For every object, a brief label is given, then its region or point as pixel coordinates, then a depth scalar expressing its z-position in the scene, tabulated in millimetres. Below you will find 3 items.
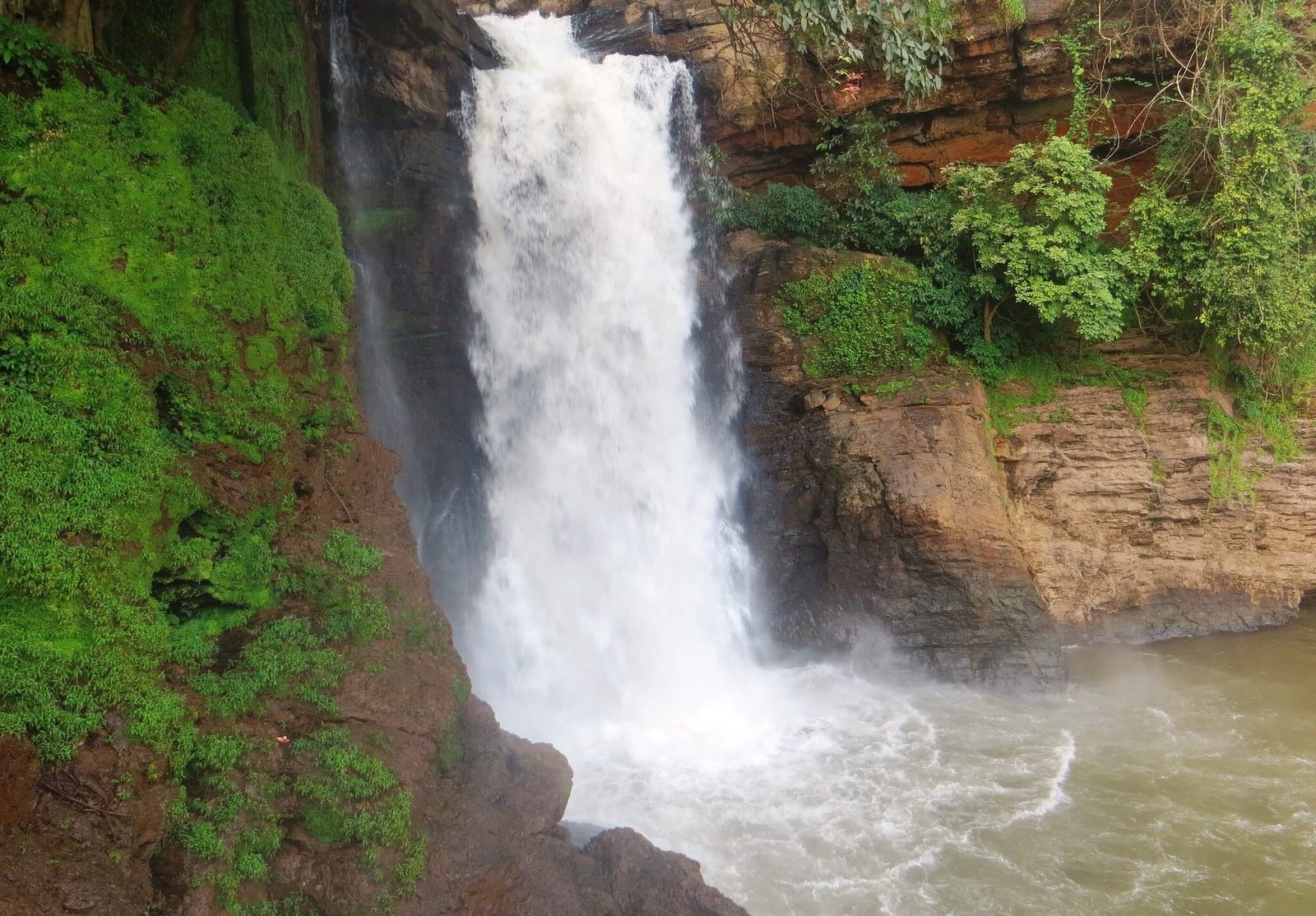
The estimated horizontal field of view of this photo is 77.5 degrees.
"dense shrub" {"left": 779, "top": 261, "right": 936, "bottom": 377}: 12711
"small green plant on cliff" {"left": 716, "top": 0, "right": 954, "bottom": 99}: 7836
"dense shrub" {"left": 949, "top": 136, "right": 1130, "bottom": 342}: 12078
